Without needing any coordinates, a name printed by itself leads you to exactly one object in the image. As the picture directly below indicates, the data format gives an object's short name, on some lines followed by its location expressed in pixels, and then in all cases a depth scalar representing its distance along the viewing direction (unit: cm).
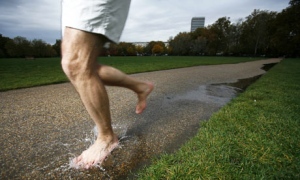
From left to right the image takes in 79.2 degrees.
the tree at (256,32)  4428
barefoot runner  120
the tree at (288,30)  3847
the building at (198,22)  18372
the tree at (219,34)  5806
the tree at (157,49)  9081
